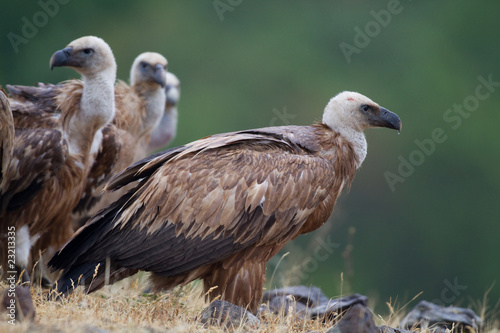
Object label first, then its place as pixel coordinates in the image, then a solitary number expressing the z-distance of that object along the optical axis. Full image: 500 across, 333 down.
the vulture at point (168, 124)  23.84
